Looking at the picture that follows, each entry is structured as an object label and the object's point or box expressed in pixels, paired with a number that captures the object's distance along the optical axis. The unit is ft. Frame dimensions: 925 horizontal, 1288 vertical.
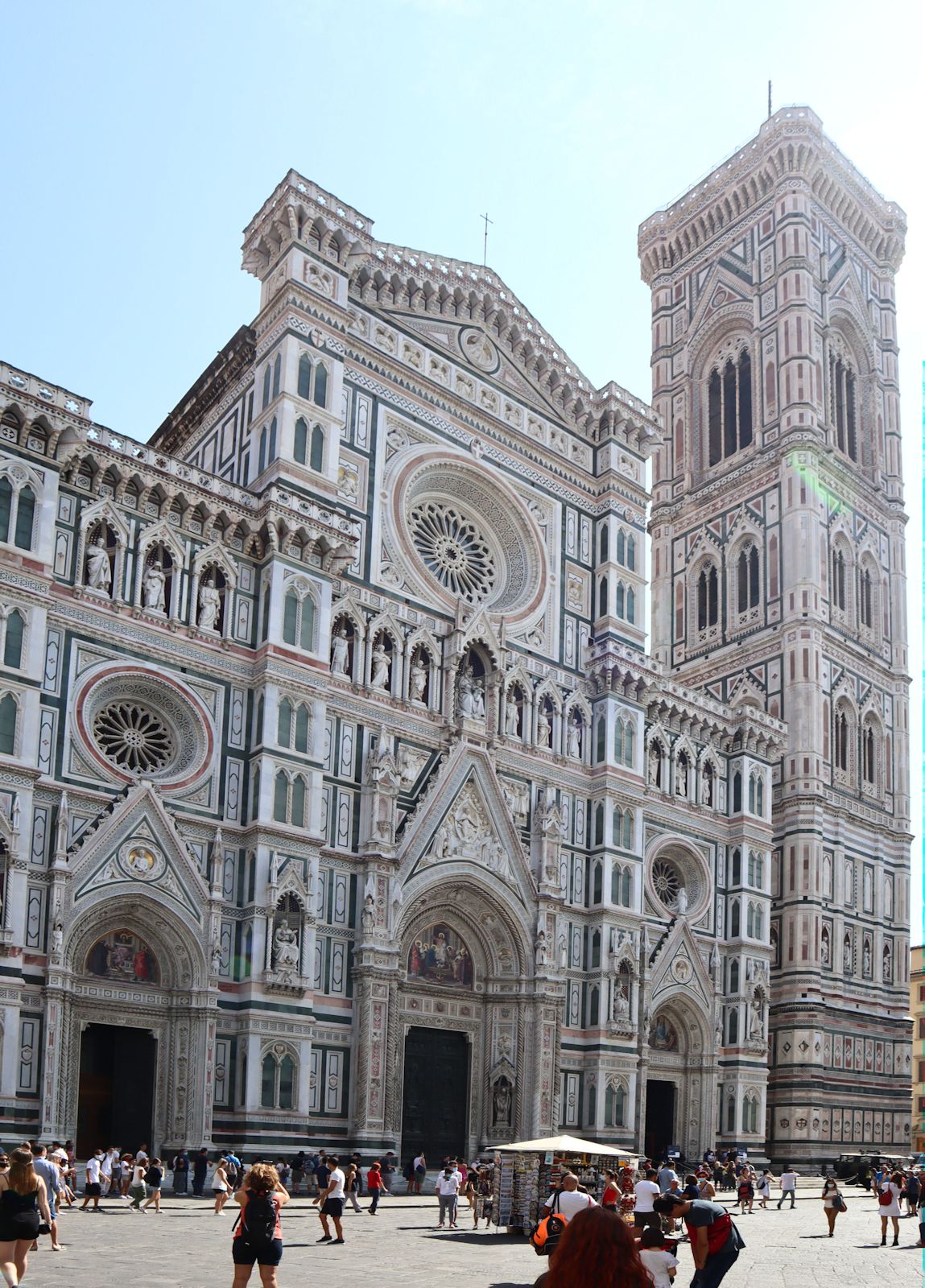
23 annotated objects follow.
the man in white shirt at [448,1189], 82.17
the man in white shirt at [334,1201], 69.31
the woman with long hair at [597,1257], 17.35
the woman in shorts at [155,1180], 81.76
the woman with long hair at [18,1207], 40.19
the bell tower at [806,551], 162.81
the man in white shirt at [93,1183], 81.10
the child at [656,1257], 37.24
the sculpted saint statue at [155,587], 104.22
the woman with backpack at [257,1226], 37.17
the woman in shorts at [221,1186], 85.10
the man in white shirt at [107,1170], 88.86
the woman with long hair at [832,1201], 82.28
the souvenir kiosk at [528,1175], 79.92
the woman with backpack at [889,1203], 80.43
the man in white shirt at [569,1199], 50.29
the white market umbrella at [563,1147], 78.69
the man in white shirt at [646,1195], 56.39
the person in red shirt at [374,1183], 88.78
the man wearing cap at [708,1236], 39.01
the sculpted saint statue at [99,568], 101.19
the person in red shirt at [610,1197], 59.00
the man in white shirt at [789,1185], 114.83
